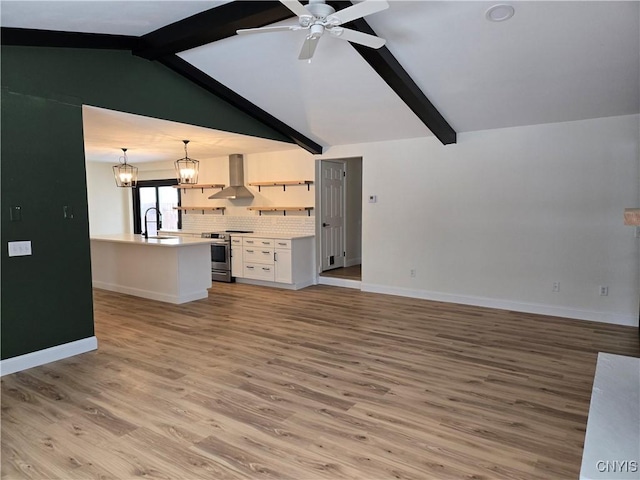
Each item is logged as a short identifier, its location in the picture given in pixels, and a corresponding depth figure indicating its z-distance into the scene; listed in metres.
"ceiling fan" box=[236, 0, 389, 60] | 2.55
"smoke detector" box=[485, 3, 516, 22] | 3.06
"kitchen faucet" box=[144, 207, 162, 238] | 9.20
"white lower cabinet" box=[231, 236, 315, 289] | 6.60
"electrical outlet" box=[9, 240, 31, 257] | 3.42
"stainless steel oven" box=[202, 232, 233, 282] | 7.23
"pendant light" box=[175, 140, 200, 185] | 5.75
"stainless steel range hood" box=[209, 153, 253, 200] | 7.50
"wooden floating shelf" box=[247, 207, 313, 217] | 7.01
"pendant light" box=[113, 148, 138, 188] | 6.38
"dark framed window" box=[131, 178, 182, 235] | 9.28
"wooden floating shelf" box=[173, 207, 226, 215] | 8.14
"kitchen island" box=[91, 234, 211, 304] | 5.68
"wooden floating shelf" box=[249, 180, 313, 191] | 6.92
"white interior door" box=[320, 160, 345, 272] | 7.21
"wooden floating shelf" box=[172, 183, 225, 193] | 7.99
